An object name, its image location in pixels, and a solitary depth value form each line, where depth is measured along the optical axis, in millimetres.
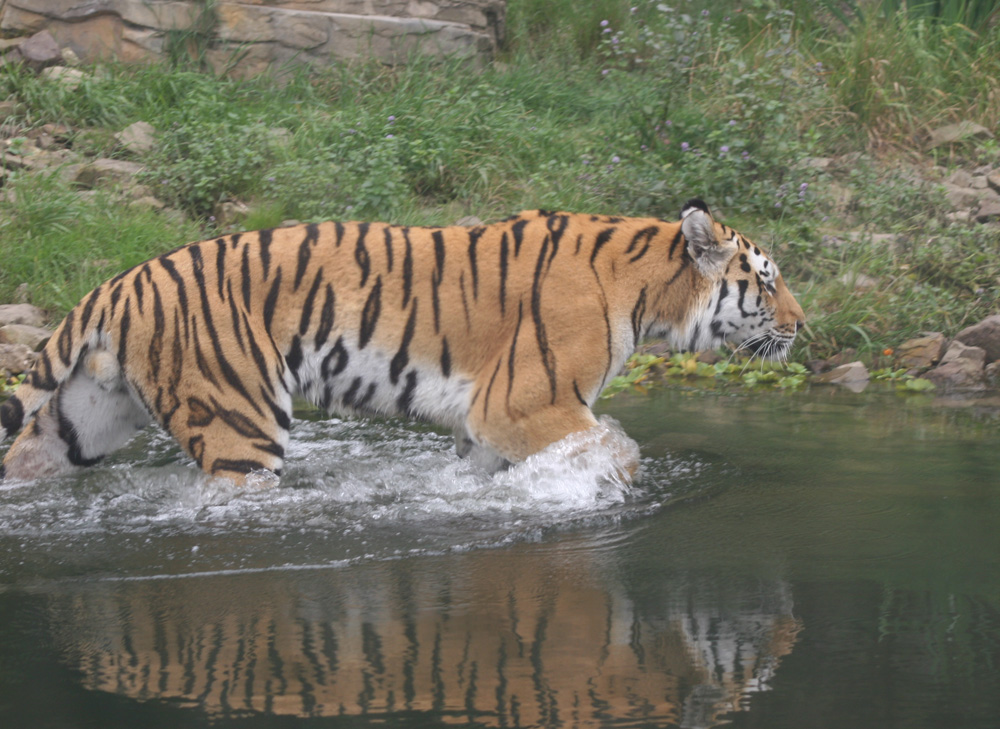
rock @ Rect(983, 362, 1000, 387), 12641
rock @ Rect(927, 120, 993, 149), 17687
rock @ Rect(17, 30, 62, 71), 18187
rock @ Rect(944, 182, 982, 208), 16125
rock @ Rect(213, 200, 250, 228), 15789
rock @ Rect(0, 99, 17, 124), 17422
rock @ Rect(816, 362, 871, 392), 13023
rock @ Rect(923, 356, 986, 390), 12586
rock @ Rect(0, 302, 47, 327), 13906
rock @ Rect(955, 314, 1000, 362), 12766
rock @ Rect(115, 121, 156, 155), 16906
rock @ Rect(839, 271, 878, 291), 14109
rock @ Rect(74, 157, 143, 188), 16203
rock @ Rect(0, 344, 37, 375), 13258
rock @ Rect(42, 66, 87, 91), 17797
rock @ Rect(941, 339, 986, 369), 12727
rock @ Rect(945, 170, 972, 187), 17000
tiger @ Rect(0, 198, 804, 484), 7965
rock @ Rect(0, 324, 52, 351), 13539
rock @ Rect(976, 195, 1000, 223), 15484
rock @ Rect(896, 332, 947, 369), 13187
